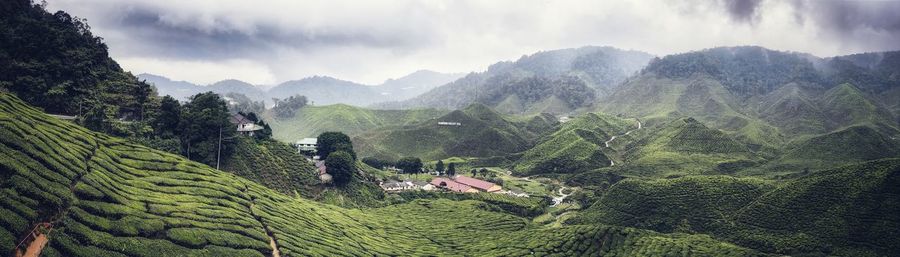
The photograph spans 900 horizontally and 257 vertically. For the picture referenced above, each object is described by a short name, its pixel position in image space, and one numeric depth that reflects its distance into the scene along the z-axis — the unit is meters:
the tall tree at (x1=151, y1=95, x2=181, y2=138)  74.69
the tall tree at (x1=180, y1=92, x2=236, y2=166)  74.12
